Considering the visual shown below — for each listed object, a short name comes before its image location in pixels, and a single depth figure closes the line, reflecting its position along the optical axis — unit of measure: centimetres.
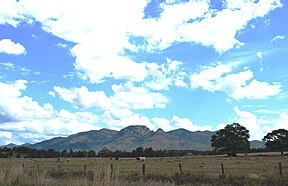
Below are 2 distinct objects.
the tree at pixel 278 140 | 9138
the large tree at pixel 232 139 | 9975
